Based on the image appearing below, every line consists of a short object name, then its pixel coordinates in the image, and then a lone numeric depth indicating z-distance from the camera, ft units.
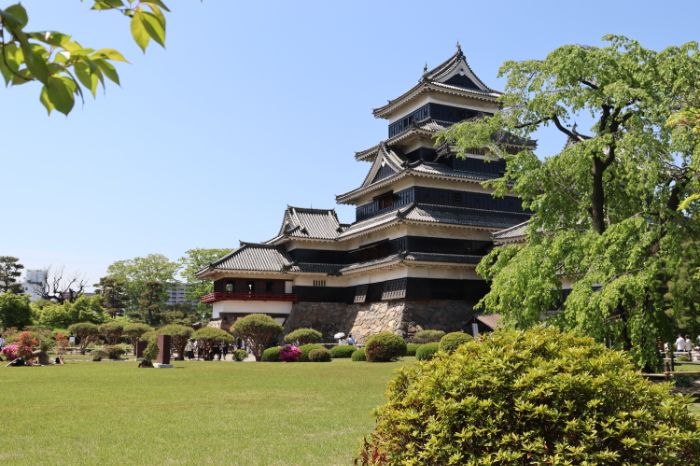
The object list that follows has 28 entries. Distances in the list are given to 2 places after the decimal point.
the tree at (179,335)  113.19
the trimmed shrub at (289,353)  104.94
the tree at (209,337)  117.64
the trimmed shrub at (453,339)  86.03
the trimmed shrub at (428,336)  111.24
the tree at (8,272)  251.80
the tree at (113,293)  250.98
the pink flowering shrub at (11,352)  98.73
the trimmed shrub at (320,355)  101.86
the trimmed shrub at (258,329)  114.21
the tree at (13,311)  180.86
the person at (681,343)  104.17
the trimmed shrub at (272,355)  107.34
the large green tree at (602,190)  42.34
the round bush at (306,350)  104.68
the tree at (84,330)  150.82
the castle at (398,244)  126.41
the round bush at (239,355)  116.57
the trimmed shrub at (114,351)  121.39
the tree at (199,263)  236.84
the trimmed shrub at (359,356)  98.99
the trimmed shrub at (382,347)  93.30
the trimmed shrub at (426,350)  88.61
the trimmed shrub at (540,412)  13.94
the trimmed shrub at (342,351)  111.96
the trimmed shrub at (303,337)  121.60
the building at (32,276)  425.61
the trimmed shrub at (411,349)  106.11
